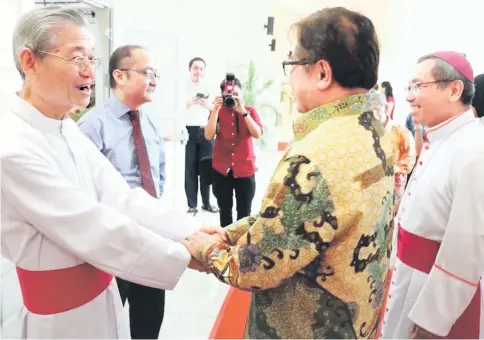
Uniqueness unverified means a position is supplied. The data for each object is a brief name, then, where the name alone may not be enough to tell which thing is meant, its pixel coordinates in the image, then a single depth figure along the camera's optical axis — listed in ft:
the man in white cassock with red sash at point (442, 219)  4.76
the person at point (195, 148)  15.48
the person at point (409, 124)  16.17
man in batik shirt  2.95
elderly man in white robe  3.43
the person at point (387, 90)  14.65
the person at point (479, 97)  6.25
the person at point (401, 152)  10.14
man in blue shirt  6.41
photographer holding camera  10.64
